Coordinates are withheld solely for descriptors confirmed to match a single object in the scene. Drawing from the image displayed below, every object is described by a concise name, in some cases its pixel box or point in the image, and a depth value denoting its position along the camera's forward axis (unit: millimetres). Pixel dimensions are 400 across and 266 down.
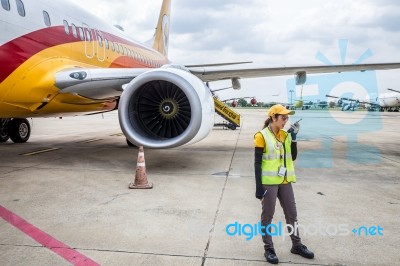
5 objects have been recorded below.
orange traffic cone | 5379
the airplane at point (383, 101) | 49403
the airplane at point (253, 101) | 42572
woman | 3062
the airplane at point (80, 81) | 5727
